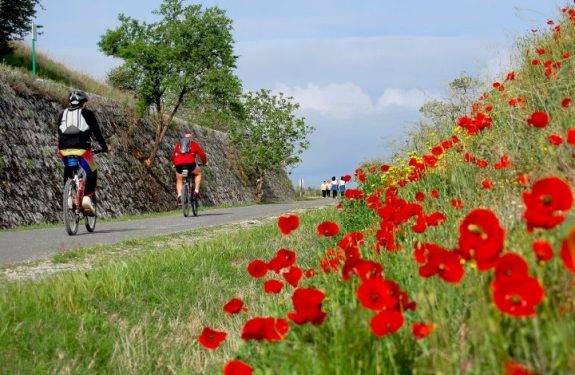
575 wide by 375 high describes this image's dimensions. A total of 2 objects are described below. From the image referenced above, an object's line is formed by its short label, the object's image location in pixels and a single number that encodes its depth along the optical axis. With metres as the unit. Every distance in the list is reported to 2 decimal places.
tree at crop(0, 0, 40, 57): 29.47
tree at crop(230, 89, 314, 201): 40.84
